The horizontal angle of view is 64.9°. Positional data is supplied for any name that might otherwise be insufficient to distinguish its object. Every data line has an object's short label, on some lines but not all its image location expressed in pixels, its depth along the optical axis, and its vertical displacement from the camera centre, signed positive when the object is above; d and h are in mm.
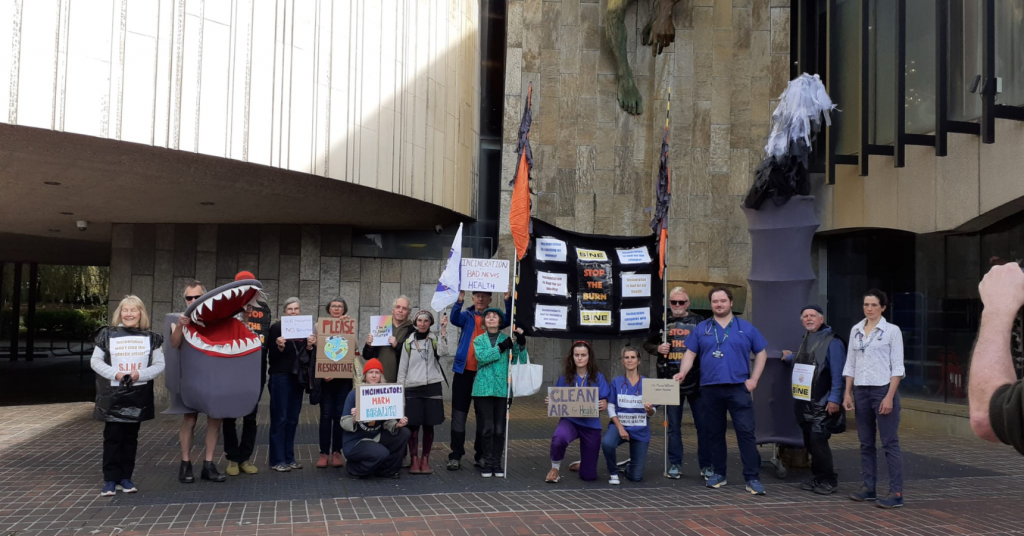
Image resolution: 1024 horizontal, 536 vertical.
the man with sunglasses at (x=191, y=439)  7492 -1378
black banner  8992 +191
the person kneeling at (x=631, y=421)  7910 -1156
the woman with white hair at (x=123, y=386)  6883 -811
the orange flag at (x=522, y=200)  8609 +1089
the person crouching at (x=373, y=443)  7688 -1400
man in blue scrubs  7730 -651
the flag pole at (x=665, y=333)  8305 -315
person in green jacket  8086 -872
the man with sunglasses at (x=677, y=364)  8219 -651
